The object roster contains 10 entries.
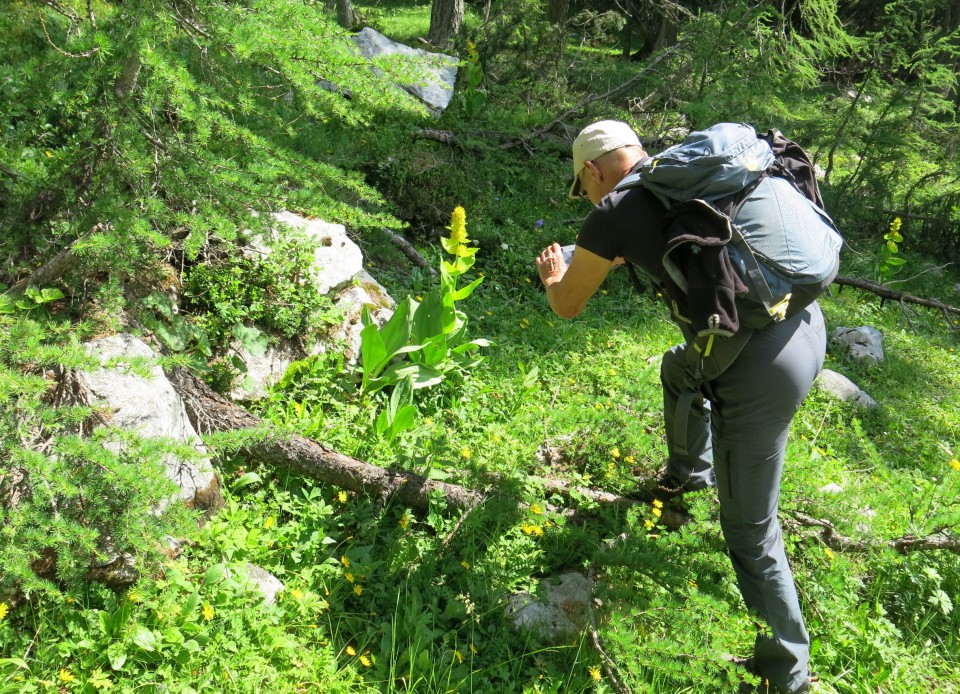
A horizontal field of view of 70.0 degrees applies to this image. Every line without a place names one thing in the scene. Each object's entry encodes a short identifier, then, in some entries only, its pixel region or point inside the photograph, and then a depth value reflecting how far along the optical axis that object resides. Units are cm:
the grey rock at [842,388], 518
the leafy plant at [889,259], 725
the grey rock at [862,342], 604
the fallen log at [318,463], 321
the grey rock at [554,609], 296
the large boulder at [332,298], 370
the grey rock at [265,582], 276
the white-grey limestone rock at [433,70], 757
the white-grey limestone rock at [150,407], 276
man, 254
